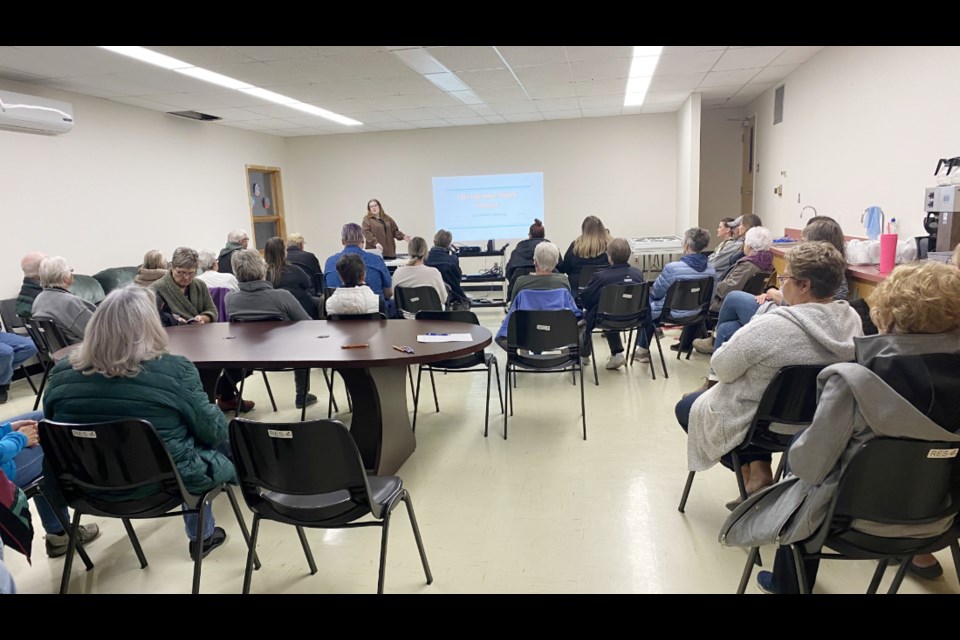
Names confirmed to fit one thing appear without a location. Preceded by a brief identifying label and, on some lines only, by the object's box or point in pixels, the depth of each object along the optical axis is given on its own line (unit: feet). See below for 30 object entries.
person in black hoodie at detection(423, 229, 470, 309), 18.66
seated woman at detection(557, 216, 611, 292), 17.15
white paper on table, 9.24
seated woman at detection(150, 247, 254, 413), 12.21
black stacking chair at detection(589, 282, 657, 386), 13.52
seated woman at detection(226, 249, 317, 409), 11.88
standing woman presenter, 25.35
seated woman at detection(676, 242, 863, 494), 6.40
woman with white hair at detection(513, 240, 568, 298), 13.10
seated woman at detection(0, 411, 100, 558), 6.13
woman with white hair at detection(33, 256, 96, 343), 12.88
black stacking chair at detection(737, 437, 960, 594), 4.56
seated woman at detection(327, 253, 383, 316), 11.80
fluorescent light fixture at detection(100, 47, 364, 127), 14.32
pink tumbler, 10.64
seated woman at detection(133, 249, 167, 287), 13.99
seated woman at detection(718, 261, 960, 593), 4.50
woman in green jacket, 6.07
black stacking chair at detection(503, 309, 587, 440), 10.95
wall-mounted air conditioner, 15.35
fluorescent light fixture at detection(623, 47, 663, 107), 16.66
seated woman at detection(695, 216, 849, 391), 10.45
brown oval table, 8.41
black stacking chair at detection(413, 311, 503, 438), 11.43
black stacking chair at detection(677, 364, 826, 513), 6.41
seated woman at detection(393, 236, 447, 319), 15.48
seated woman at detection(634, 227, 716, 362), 14.44
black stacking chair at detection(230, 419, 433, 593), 5.57
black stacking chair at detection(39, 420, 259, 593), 5.82
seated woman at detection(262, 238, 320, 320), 14.79
